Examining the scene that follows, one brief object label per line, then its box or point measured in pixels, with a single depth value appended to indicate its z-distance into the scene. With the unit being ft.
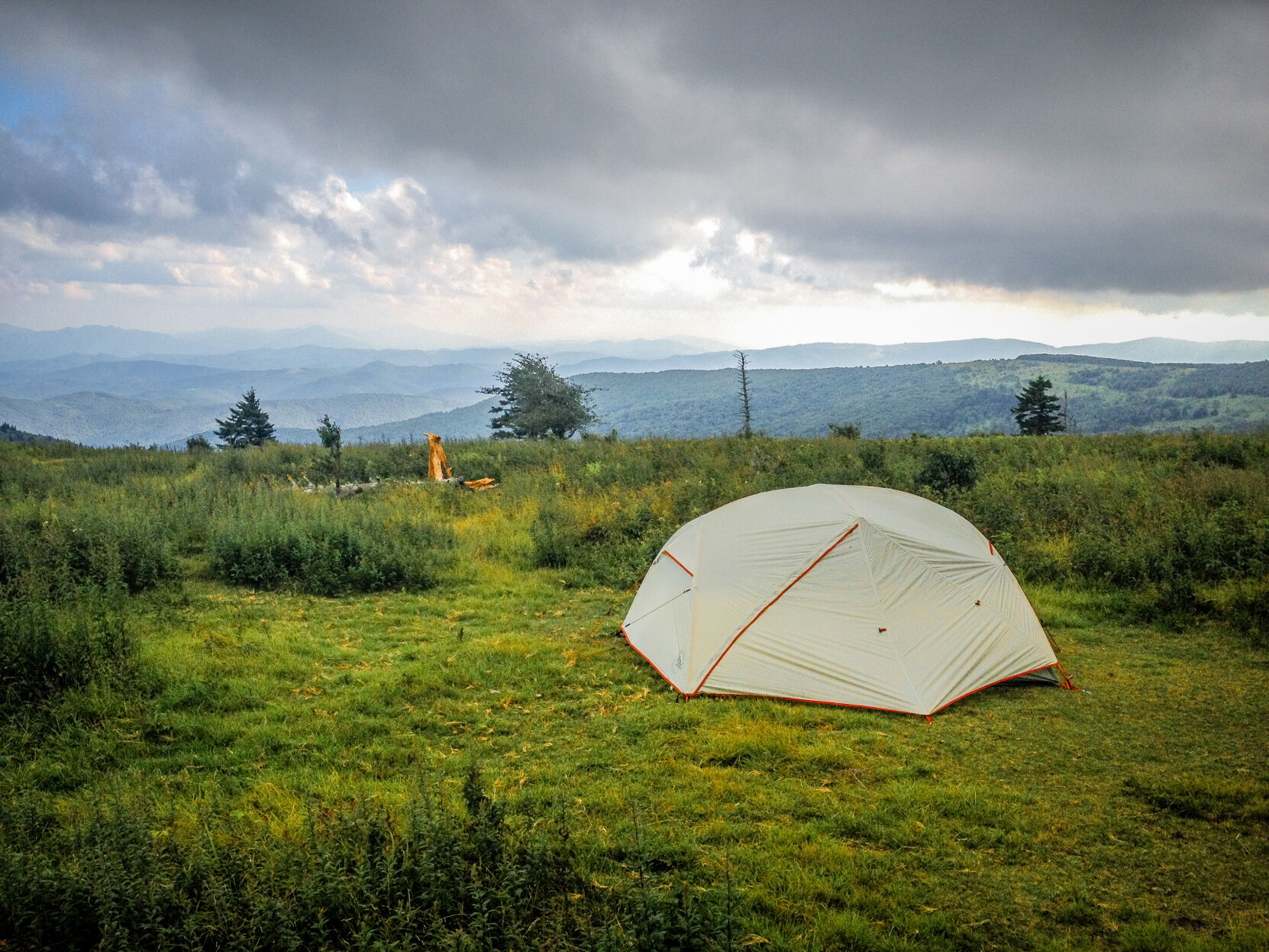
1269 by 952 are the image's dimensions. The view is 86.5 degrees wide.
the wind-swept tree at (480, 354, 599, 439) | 132.57
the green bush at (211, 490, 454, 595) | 34.40
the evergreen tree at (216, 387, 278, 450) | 165.48
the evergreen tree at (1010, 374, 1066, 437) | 153.38
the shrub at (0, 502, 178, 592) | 29.17
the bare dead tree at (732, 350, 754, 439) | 122.20
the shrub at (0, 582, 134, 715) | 19.69
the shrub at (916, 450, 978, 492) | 44.65
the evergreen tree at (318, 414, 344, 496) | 52.60
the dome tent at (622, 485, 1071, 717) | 20.94
